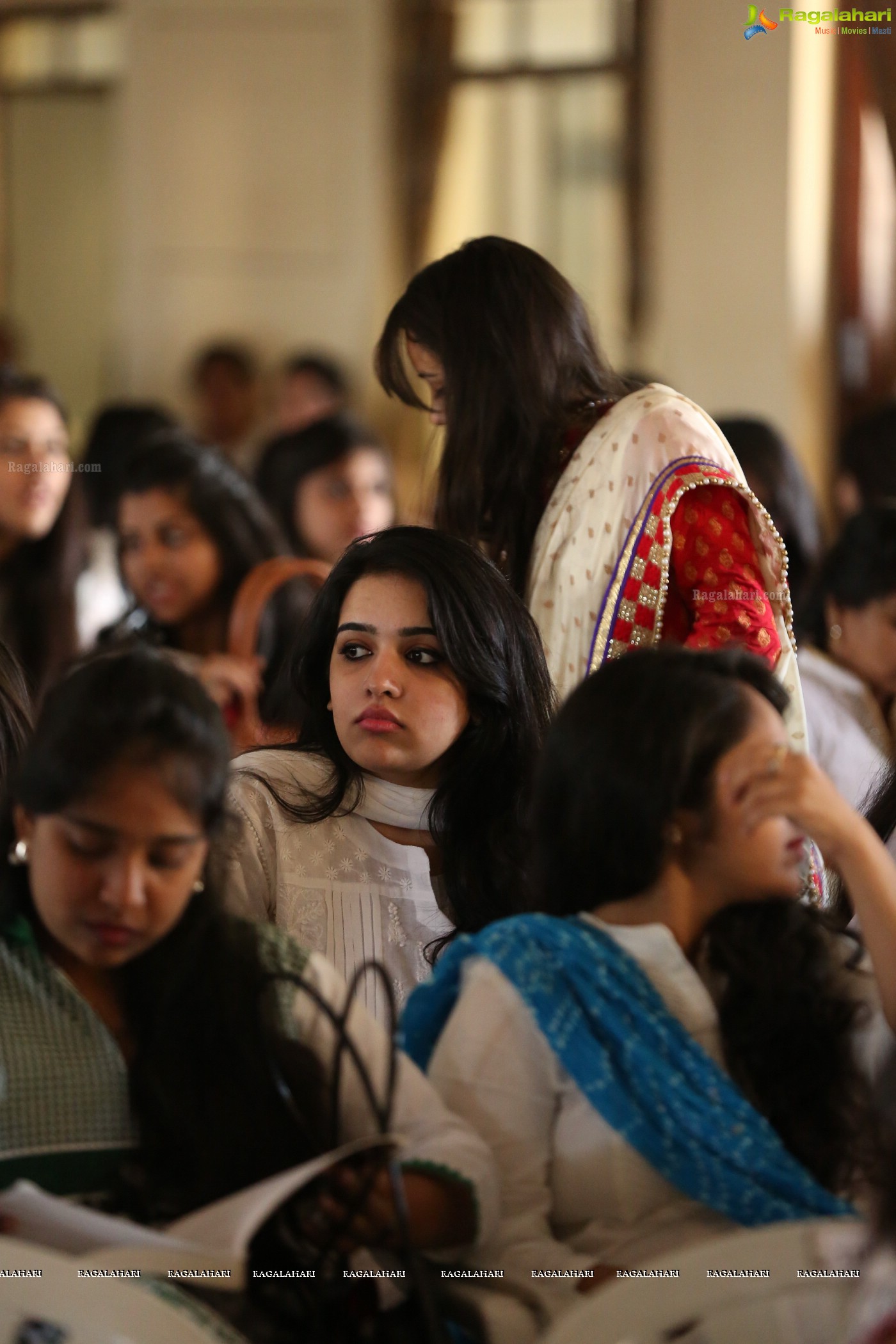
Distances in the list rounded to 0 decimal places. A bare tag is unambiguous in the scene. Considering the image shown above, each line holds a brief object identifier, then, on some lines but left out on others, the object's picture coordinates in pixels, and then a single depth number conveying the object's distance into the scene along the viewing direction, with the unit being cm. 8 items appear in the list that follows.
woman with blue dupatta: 268
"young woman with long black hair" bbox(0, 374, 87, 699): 748
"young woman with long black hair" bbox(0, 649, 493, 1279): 256
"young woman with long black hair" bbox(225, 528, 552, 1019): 369
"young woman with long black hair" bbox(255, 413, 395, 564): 820
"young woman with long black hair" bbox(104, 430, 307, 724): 664
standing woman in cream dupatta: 433
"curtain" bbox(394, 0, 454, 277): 1349
